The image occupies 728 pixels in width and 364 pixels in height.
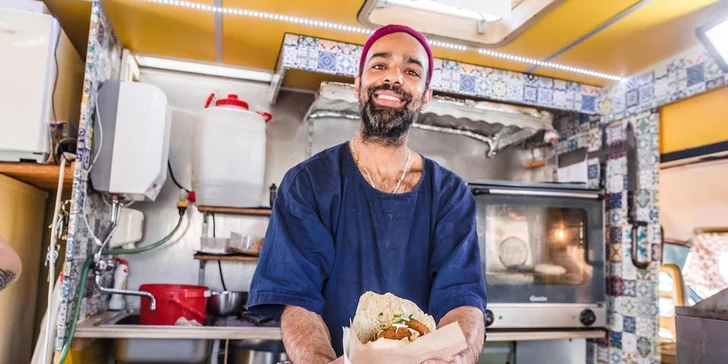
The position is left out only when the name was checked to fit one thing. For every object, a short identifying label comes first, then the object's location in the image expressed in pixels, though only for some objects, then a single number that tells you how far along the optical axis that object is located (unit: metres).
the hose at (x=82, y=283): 1.92
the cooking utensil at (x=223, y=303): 2.52
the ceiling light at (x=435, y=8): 2.08
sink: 2.18
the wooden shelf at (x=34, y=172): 1.95
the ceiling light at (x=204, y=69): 2.78
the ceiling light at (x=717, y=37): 1.96
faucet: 2.20
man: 1.25
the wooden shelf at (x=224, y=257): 2.54
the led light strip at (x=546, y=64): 2.46
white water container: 2.54
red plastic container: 2.24
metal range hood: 2.70
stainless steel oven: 2.57
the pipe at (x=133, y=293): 2.20
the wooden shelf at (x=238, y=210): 2.62
